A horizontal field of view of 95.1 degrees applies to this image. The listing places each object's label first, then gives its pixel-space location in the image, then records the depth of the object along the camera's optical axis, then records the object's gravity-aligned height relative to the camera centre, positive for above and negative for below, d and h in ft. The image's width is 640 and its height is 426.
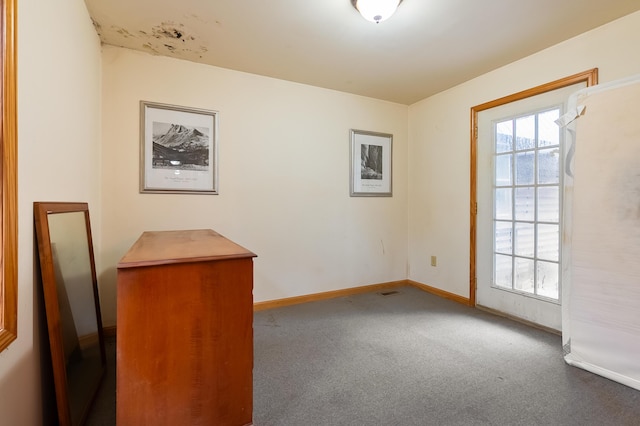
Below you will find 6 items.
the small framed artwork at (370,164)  11.03 +1.86
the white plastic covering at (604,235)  5.46 -0.46
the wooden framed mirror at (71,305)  3.93 -1.55
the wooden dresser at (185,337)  3.43 -1.59
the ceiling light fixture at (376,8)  5.66 +4.03
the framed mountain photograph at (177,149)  7.97 +1.74
